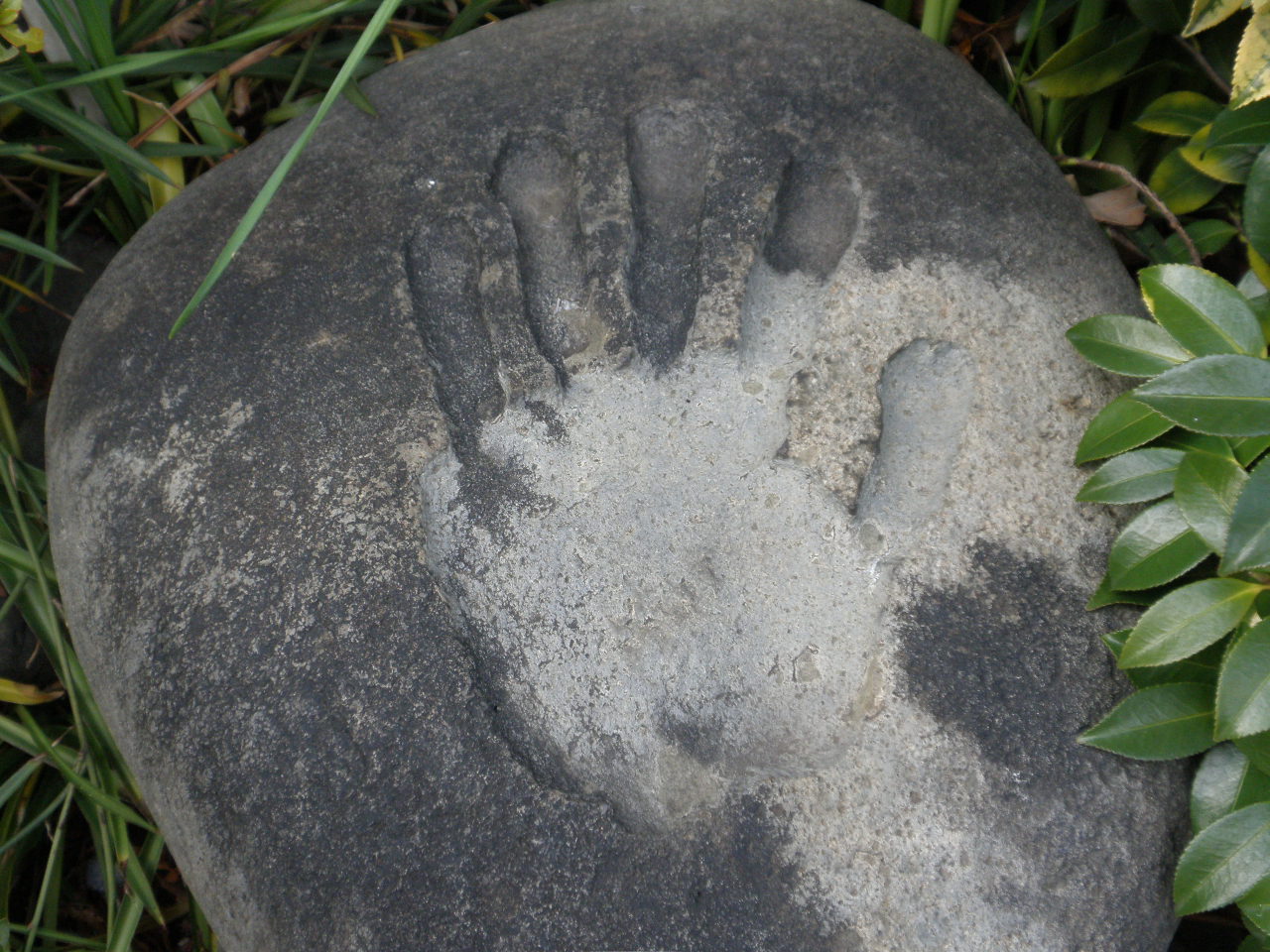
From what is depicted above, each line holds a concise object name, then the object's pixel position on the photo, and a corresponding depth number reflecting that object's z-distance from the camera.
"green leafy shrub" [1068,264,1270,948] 0.52
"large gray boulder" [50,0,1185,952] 0.54
